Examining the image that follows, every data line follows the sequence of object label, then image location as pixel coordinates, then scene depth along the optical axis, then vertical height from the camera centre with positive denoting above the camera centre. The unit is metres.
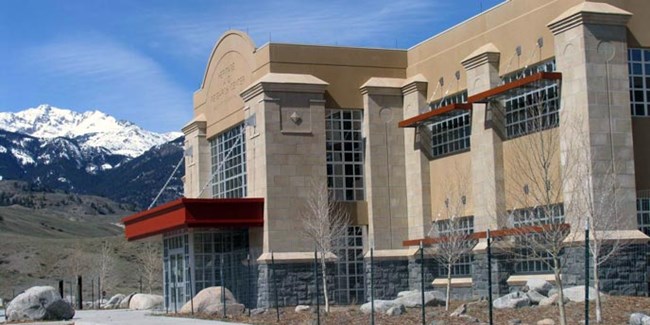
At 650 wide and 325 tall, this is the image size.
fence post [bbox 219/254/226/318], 37.88 -2.21
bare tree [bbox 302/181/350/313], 42.25 +0.46
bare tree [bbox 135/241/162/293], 74.84 -1.89
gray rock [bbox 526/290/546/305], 33.59 -2.19
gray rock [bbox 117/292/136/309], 60.83 -3.68
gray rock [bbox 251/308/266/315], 39.25 -2.79
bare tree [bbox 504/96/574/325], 34.16 +1.60
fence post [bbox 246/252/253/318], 44.30 -1.80
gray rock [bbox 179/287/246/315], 40.38 -2.52
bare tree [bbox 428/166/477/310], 39.72 +0.02
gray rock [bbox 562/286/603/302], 33.06 -2.11
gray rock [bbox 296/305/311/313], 39.89 -2.74
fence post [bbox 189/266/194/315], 46.44 -1.87
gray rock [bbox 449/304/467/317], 32.19 -2.47
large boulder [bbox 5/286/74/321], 42.28 -2.54
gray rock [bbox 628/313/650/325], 26.38 -2.34
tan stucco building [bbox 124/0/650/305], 35.00 +3.77
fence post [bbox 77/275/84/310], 58.39 -2.71
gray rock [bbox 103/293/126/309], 63.18 -3.77
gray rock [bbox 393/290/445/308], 37.31 -2.41
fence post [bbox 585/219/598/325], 21.20 -1.10
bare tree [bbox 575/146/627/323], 32.66 +0.69
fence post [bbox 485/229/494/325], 23.82 -1.25
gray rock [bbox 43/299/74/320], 42.56 -2.76
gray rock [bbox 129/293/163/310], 55.66 -3.31
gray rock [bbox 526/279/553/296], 34.88 -1.95
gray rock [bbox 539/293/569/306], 32.63 -2.25
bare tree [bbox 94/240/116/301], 78.32 -2.40
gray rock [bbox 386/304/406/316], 33.91 -2.50
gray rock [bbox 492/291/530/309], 33.08 -2.26
